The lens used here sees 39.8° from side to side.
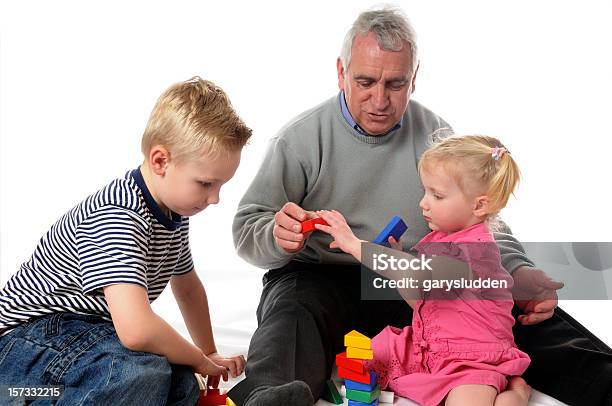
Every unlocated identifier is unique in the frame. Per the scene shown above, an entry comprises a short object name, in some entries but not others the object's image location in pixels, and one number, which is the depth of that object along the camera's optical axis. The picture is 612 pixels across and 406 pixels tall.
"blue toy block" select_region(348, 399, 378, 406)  1.78
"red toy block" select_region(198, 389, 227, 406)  1.80
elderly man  1.86
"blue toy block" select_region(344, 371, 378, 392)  1.78
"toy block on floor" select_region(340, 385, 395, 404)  1.84
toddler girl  1.81
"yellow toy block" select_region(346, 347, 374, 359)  1.77
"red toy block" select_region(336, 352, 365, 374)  1.79
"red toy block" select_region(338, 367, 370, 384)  1.78
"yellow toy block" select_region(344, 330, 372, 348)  1.77
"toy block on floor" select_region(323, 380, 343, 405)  1.85
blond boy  1.62
